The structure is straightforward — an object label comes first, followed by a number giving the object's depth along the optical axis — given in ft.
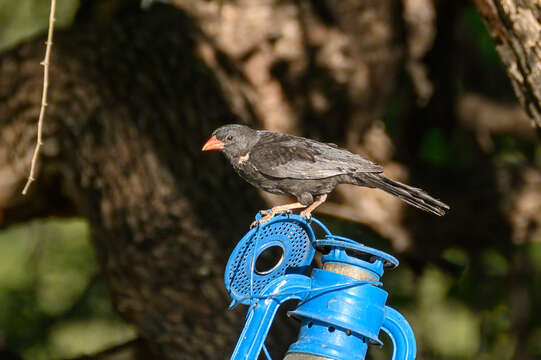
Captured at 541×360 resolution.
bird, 18.49
